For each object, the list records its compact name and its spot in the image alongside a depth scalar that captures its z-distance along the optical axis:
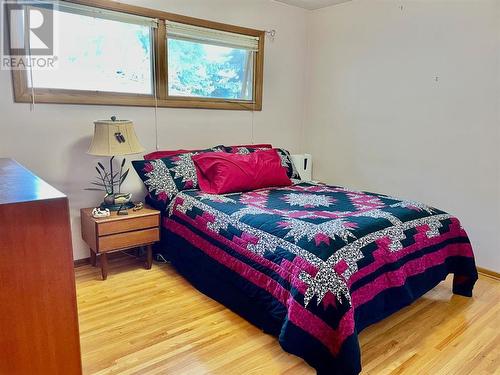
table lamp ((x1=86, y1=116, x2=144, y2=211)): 2.57
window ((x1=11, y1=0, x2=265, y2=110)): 2.68
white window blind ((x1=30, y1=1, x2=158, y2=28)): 2.59
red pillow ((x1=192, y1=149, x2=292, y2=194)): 2.85
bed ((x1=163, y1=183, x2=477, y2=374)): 1.69
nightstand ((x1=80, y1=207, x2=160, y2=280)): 2.54
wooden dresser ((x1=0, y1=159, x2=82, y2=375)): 1.00
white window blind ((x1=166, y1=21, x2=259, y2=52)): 3.16
